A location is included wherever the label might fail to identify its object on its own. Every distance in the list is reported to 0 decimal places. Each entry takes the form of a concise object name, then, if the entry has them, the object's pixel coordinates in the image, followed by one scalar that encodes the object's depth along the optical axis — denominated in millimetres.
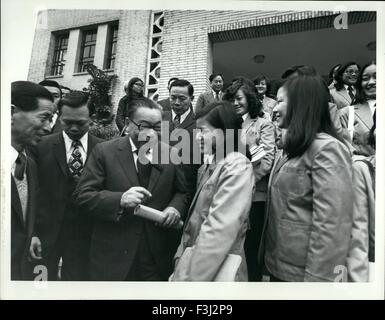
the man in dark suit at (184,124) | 3459
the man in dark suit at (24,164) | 3547
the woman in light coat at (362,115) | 3586
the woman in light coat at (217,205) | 2770
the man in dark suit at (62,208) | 3523
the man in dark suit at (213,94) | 3639
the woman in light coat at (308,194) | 2670
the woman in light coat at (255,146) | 3371
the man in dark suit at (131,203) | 3352
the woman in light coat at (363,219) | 2961
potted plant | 3679
